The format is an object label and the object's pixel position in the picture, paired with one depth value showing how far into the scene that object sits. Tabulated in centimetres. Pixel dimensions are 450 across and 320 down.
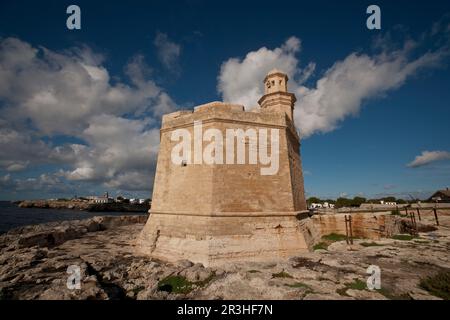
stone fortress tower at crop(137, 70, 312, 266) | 1063
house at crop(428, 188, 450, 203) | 4140
